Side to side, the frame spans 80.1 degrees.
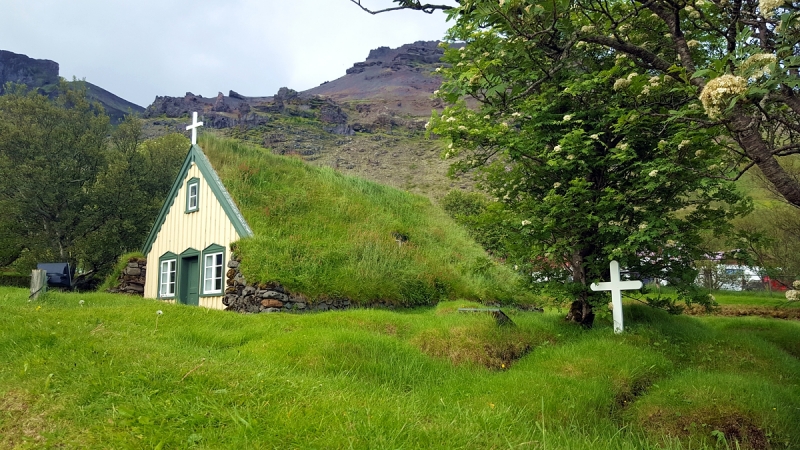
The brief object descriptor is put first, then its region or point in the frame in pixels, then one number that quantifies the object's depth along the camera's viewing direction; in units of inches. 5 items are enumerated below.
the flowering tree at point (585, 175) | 315.0
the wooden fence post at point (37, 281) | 466.0
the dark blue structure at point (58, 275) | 620.7
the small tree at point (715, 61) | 141.0
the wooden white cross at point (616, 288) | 358.6
